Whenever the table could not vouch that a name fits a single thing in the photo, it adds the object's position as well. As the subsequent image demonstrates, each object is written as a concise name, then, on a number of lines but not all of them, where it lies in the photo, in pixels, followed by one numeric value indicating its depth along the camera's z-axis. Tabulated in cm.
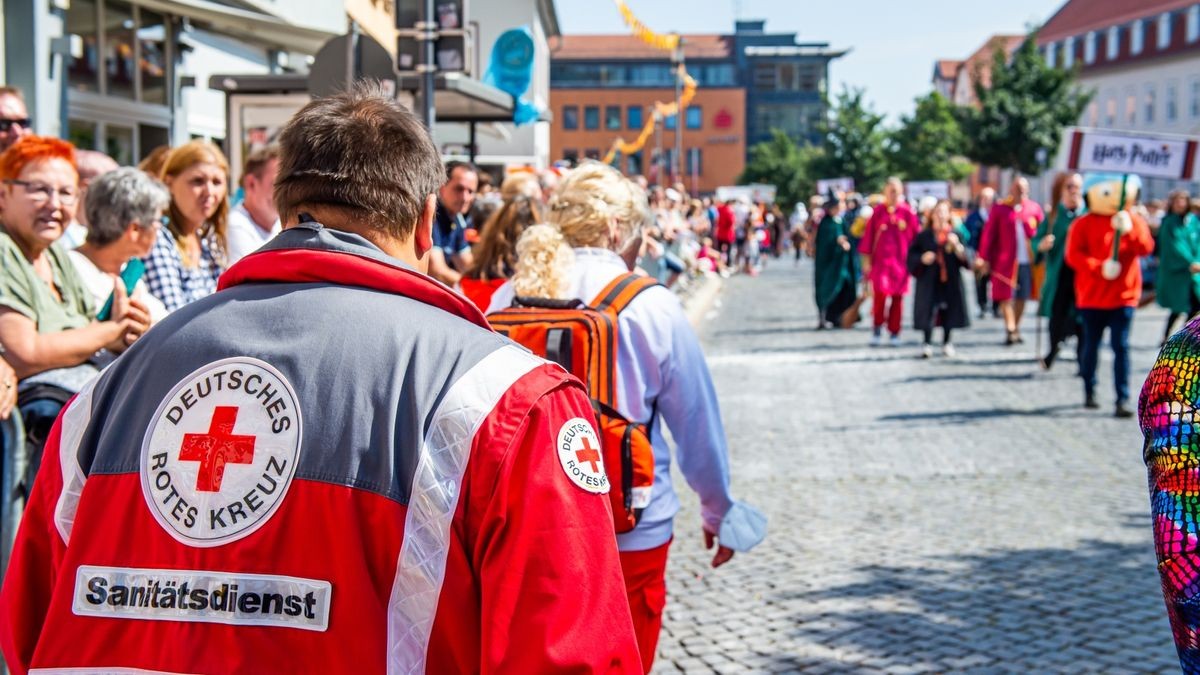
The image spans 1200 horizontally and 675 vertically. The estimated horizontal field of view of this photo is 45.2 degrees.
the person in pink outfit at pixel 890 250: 1748
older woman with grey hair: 499
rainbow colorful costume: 202
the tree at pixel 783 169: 8525
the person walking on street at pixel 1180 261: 1438
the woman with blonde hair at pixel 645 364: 388
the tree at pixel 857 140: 7106
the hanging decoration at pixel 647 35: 2335
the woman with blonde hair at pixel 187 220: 548
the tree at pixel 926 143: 7356
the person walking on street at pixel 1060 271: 1354
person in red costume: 1147
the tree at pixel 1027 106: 5878
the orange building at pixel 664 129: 10806
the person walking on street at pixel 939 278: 1652
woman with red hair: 436
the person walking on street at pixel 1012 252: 1770
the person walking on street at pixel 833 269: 2000
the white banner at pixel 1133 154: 1525
